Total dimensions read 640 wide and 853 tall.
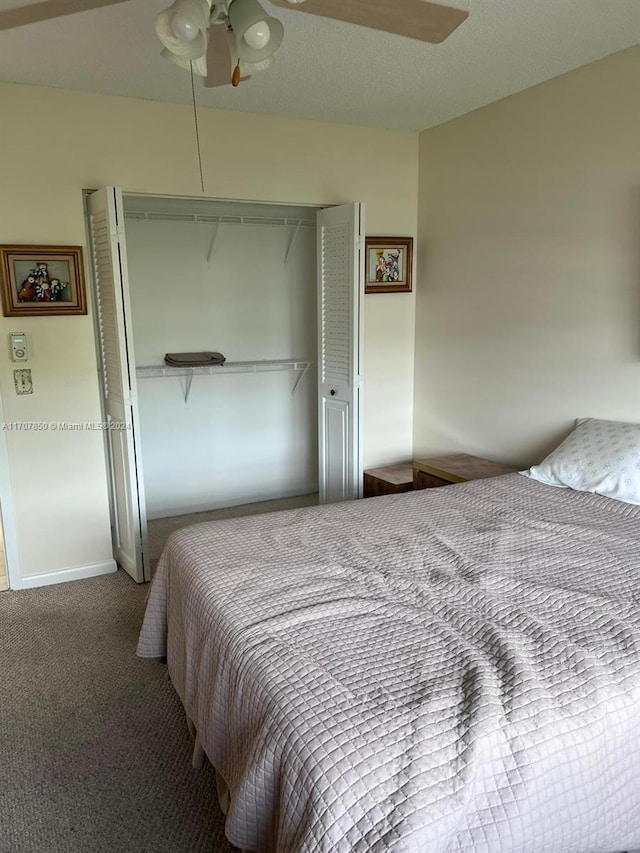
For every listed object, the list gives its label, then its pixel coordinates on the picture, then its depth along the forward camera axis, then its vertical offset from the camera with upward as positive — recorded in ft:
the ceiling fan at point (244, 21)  5.13 +2.63
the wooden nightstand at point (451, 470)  11.25 -2.91
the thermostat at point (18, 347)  10.23 -0.46
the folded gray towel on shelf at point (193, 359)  13.56 -0.93
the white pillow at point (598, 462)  8.54 -2.19
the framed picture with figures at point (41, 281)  10.04 +0.63
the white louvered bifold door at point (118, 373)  9.95 -0.95
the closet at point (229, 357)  11.23 -0.89
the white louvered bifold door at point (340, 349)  11.77 -0.71
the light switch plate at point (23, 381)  10.40 -1.02
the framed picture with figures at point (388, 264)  13.28 +1.04
